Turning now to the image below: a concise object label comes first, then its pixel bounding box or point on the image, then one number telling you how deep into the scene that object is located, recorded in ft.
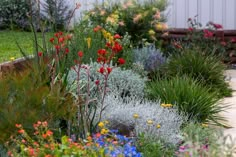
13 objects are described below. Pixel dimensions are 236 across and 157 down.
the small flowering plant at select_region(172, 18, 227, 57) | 41.64
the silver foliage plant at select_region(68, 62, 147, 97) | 28.44
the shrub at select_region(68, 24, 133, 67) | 32.55
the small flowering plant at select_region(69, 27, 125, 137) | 20.69
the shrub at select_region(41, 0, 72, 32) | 57.08
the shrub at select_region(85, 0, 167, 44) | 42.17
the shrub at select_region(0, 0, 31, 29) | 60.92
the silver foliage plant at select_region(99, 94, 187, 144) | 22.65
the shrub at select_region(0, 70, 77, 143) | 18.69
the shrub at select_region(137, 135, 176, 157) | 20.29
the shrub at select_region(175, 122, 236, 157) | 12.82
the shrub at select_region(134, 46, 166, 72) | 37.88
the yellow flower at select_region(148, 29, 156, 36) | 42.39
